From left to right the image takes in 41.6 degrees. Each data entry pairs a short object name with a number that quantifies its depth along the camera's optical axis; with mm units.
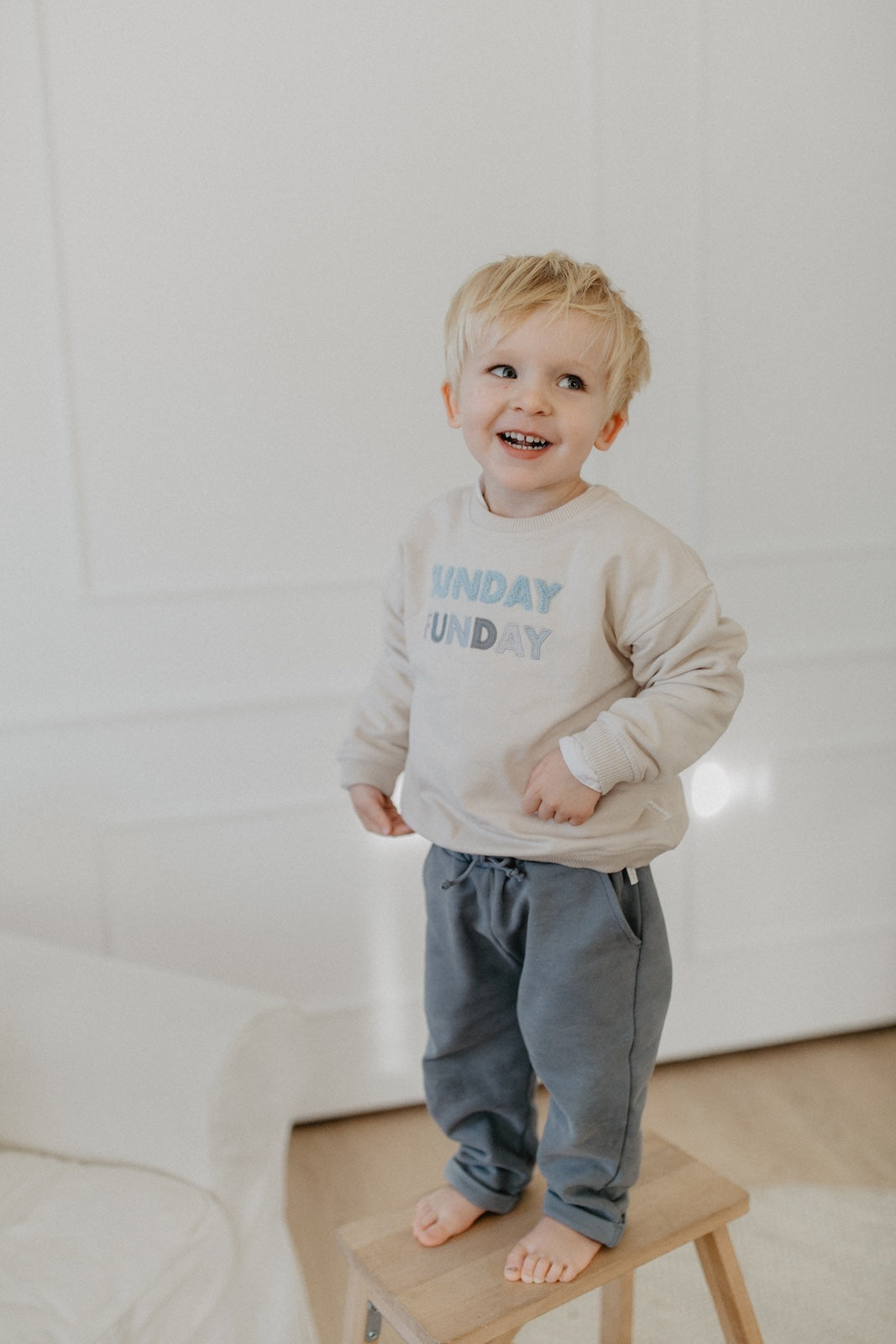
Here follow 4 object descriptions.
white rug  1581
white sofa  1216
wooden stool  1061
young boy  1056
